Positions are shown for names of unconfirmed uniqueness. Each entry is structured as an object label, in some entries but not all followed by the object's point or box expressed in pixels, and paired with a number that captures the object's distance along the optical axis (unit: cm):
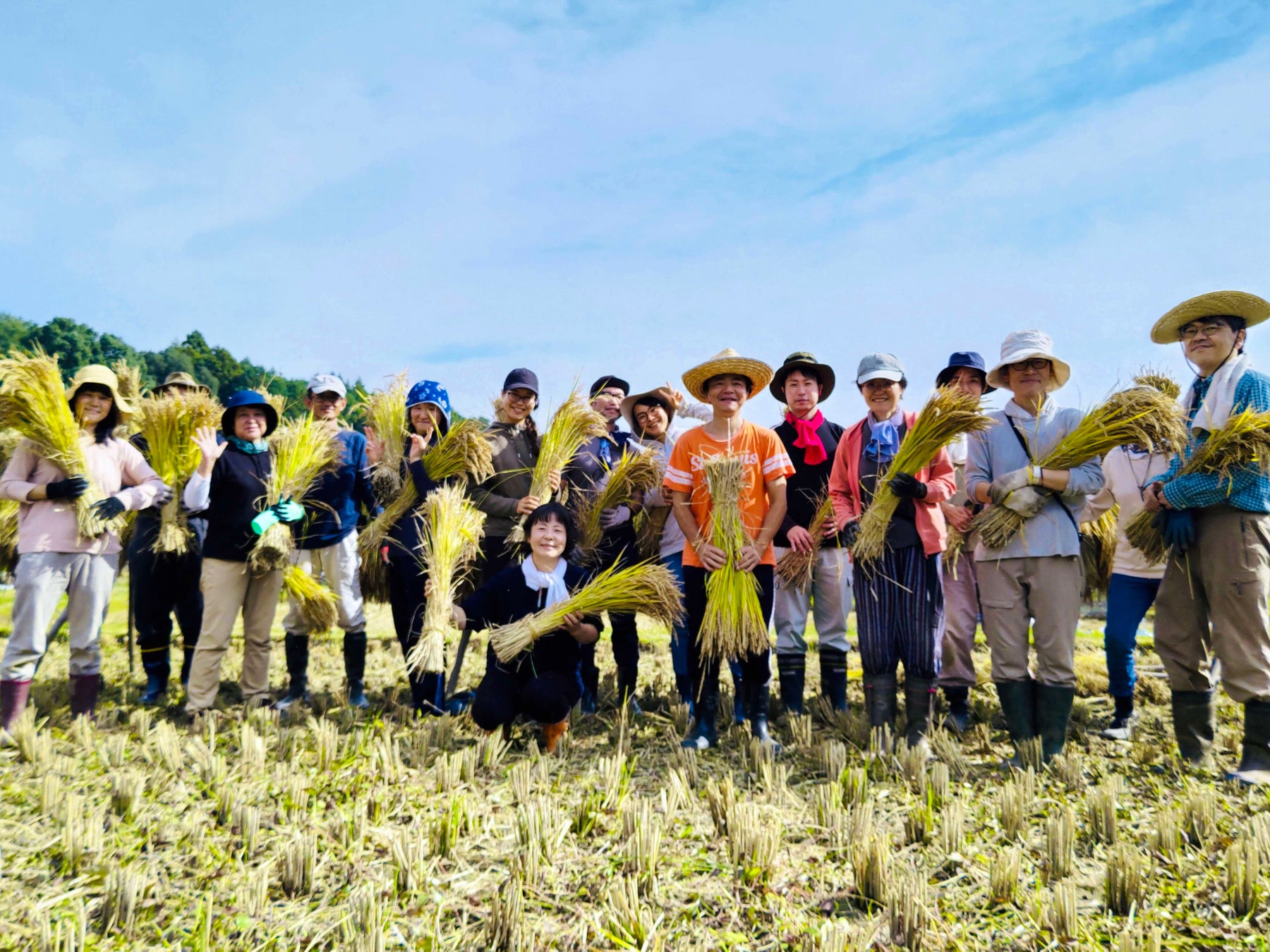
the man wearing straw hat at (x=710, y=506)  369
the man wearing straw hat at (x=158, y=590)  481
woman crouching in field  356
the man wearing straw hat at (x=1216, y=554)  314
